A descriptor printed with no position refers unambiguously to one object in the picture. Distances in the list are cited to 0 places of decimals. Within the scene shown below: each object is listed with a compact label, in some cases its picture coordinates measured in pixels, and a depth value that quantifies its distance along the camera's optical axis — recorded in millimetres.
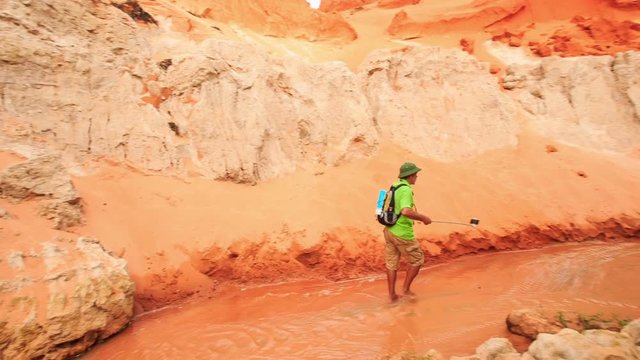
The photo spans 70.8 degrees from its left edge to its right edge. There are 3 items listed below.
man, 4469
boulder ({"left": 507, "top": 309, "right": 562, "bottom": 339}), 3406
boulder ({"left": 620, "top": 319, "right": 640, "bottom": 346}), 3154
